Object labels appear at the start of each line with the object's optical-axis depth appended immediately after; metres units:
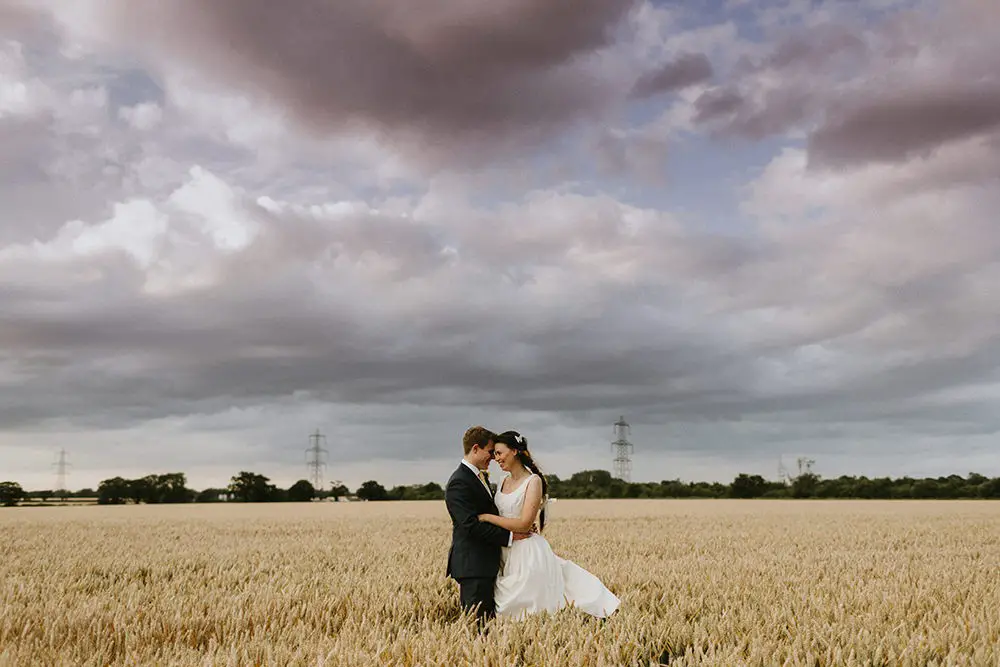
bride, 7.77
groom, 7.73
